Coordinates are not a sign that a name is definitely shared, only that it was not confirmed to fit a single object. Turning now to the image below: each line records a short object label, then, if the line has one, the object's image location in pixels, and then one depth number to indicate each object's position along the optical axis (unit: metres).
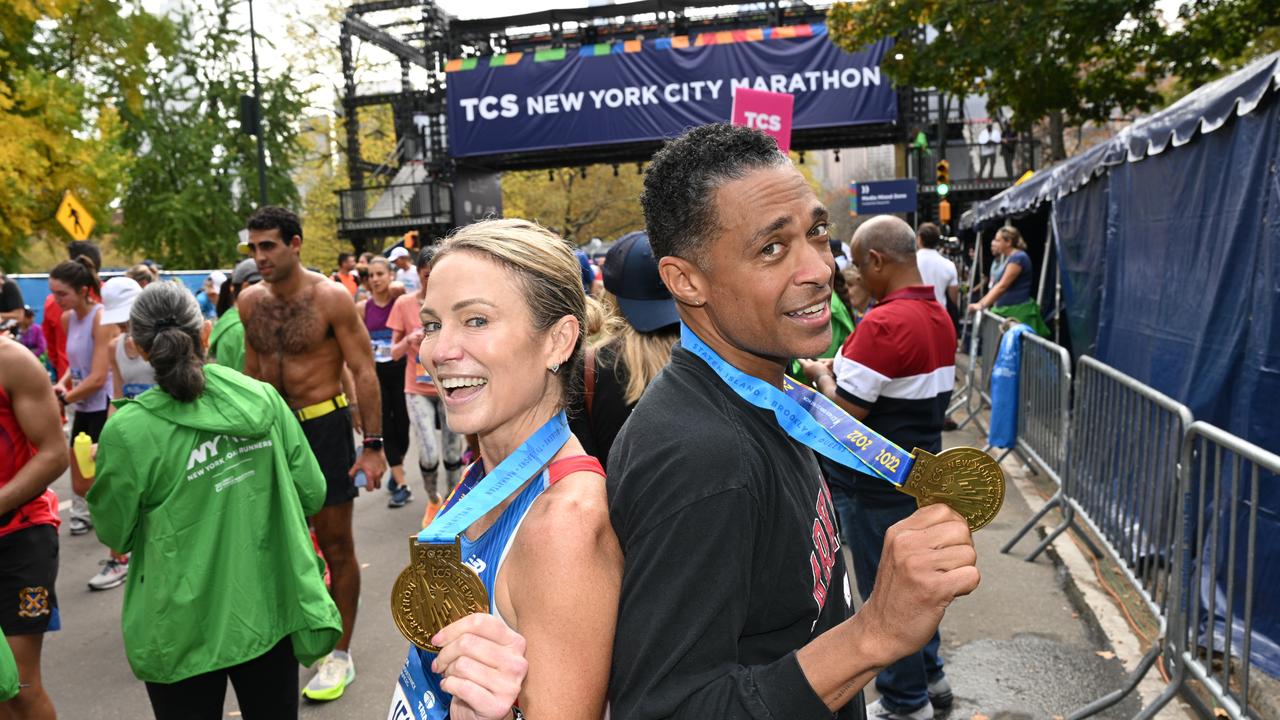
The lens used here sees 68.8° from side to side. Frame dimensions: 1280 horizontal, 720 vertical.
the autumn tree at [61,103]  18.20
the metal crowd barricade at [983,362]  10.02
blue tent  4.55
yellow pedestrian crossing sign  12.83
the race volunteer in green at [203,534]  3.10
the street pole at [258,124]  22.79
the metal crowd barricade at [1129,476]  4.06
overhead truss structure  27.36
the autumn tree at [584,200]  46.78
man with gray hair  4.00
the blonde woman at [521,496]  1.30
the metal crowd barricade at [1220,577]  3.22
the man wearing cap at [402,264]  12.79
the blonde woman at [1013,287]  9.95
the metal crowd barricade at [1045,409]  6.14
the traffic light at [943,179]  21.95
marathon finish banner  23.55
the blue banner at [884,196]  21.08
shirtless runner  5.04
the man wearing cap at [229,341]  5.54
